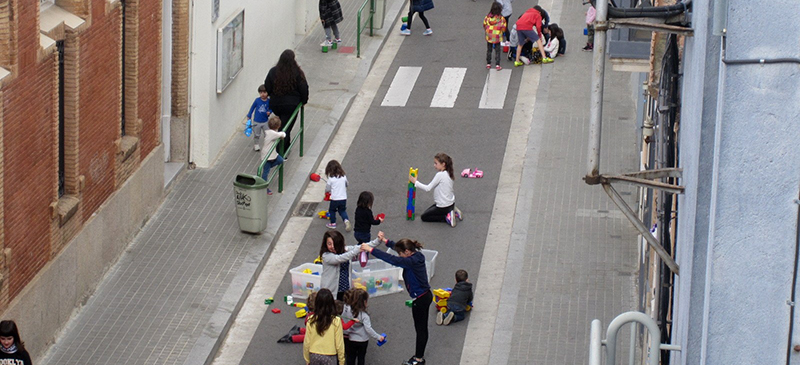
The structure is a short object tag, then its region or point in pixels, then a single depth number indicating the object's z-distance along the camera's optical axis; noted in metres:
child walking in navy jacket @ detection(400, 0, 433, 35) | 27.80
